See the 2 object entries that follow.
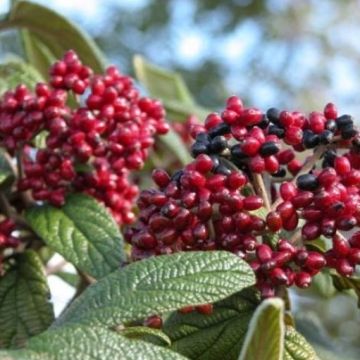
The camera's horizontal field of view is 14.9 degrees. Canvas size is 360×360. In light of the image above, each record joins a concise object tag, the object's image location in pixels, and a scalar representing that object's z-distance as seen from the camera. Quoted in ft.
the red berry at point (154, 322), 1.90
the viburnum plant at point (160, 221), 1.72
